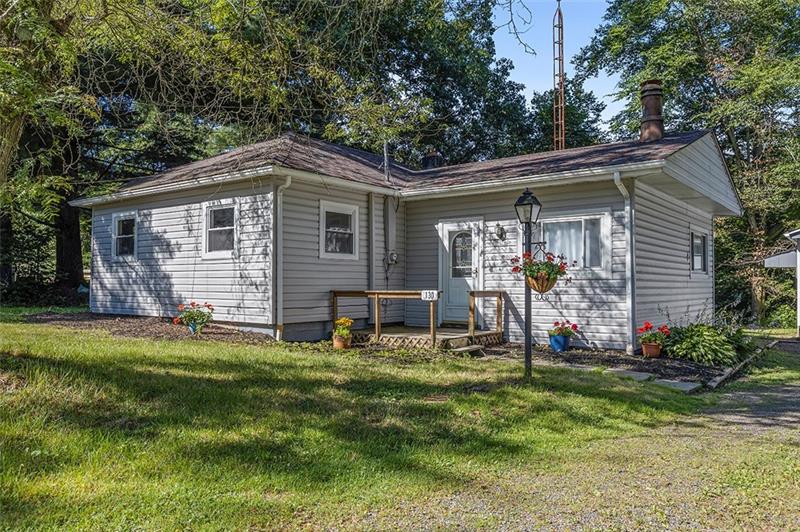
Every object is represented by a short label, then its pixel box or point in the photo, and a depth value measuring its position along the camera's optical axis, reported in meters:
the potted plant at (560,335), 9.41
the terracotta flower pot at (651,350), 8.89
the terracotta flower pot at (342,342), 9.23
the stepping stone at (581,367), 7.94
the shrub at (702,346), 8.73
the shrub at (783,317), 17.86
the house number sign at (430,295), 8.82
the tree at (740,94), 17.84
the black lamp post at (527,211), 6.71
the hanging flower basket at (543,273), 7.99
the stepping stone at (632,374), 7.40
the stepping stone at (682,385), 6.99
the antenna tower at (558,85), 19.25
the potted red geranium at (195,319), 9.56
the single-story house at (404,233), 9.43
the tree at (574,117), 24.97
